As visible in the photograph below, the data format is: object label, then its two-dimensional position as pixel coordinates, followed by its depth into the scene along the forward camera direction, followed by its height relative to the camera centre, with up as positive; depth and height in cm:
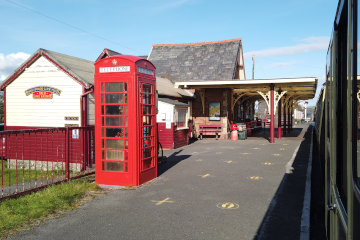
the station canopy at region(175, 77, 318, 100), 1798 +208
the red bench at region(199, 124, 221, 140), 2241 -81
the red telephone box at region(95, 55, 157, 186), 781 -4
